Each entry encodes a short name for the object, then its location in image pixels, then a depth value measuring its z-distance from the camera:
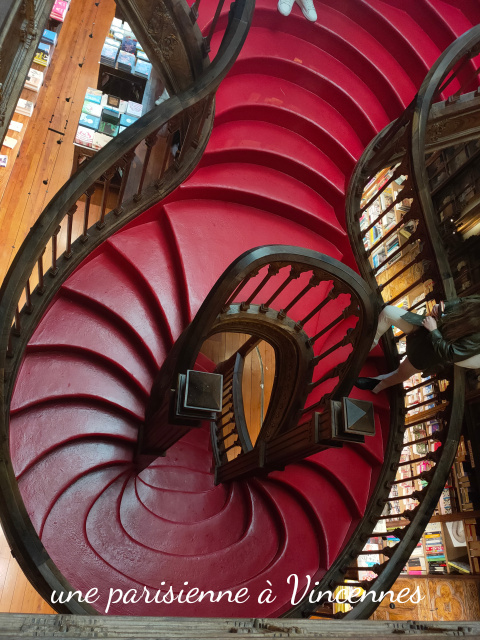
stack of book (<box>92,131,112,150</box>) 3.84
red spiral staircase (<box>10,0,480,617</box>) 2.70
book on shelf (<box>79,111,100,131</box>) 3.91
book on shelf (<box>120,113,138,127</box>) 4.02
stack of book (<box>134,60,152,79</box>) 4.29
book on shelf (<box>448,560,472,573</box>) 4.16
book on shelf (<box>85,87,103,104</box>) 4.11
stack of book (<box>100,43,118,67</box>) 4.30
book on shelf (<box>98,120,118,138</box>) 3.95
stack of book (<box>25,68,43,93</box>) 4.41
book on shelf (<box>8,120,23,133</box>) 4.18
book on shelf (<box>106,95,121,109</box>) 4.11
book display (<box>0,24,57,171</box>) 4.07
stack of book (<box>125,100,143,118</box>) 4.12
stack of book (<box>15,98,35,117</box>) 4.28
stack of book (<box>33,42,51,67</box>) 4.52
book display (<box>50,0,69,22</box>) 4.66
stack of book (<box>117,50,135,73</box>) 4.32
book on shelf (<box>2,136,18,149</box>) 4.06
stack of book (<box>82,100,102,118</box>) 4.00
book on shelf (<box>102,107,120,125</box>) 4.03
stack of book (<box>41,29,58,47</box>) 4.52
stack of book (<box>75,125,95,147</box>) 3.85
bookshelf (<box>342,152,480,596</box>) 4.09
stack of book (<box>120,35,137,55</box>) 4.40
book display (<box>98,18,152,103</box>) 4.32
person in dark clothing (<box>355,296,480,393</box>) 2.30
